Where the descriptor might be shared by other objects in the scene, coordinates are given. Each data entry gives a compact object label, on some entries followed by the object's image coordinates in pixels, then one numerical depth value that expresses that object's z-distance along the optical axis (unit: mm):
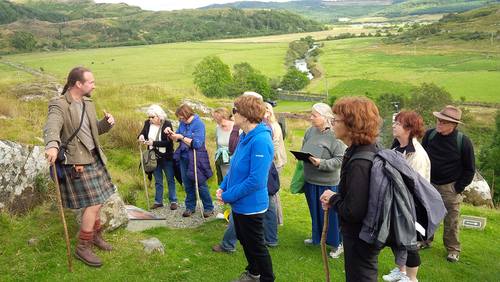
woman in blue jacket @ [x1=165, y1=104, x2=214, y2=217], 7797
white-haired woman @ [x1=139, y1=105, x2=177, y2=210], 8352
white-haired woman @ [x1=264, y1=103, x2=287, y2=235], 6897
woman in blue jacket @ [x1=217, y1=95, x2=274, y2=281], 4832
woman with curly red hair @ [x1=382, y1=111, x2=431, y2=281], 5859
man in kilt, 5172
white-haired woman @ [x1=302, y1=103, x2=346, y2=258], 6145
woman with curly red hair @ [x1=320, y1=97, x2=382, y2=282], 3771
